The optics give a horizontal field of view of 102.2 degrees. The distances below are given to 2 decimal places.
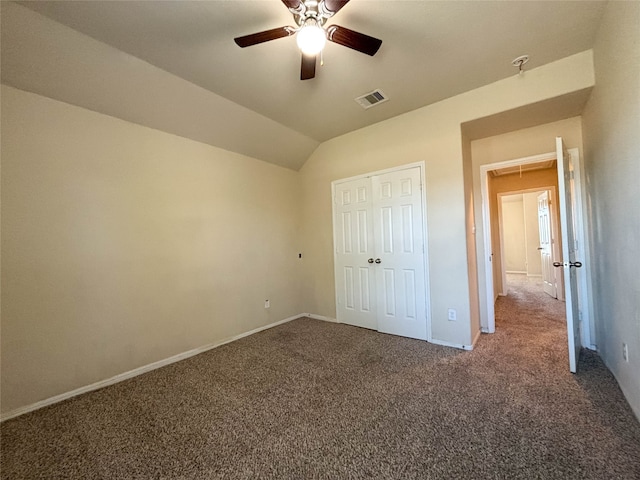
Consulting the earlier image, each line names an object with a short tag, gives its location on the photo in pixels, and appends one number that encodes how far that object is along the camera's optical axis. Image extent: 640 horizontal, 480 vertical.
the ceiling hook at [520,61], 2.31
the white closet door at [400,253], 3.22
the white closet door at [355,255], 3.69
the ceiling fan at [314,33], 1.54
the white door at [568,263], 2.26
